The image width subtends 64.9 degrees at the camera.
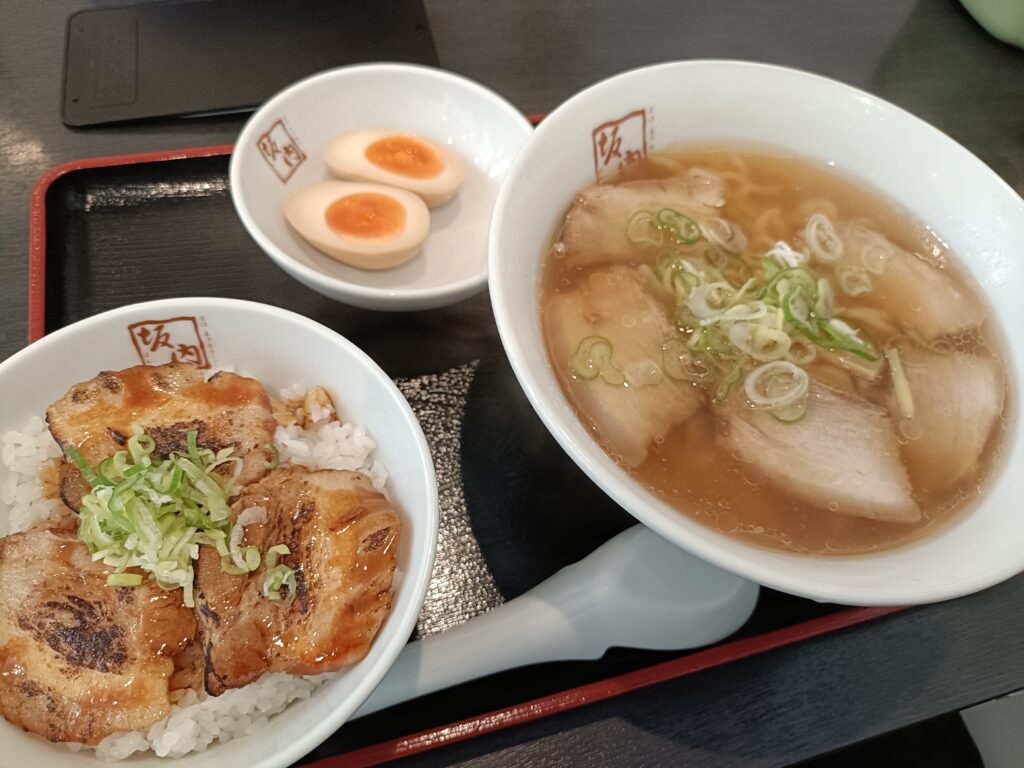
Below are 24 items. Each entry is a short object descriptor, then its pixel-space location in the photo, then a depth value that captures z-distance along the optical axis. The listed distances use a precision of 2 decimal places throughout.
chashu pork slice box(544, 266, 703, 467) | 0.22
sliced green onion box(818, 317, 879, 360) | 0.25
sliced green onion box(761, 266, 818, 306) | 0.25
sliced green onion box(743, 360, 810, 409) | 0.24
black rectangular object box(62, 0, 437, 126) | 0.34
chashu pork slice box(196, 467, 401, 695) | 0.20
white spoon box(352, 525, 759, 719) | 0.22
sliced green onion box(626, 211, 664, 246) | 0.27
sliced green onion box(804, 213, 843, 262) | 0.27
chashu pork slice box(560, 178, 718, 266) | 0.26
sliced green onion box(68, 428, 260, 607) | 0.21
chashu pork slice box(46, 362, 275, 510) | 0.22
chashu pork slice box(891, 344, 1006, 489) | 0.23
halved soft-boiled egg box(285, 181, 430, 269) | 0.30
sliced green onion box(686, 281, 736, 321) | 0.25
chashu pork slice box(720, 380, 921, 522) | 0.22
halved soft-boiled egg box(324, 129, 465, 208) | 0.33
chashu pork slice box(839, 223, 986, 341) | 0.26
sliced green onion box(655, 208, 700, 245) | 0.27
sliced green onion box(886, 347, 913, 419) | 0.24
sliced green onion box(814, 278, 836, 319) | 0.26
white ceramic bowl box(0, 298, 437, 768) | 0.20
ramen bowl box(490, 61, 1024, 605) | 0.18
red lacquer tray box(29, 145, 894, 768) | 0.23
